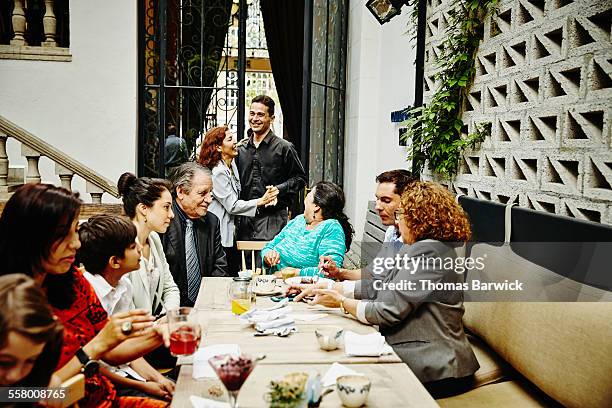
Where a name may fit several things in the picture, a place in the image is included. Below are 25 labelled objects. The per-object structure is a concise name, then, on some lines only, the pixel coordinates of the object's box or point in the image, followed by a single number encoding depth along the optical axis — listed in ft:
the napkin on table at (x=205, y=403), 5.19
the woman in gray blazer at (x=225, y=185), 13.53
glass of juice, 8.14
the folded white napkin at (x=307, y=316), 7.92
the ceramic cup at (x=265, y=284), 9.10
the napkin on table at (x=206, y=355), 5.92
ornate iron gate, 18.49
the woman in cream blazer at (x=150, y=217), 9.18
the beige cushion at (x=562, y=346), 6.32
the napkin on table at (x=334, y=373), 5.74
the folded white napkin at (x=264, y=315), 7.52
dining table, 5.48
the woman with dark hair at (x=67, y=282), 5.18
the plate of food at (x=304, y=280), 9.34
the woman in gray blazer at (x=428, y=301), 7.55
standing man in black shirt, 14.57
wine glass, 4.71
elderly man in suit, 10.66
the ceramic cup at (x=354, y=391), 5.18
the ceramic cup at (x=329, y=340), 6.66
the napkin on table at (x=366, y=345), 6.54
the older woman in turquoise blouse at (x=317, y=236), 11.33
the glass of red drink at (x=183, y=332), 5.74
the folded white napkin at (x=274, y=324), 7.32
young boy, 7.22
